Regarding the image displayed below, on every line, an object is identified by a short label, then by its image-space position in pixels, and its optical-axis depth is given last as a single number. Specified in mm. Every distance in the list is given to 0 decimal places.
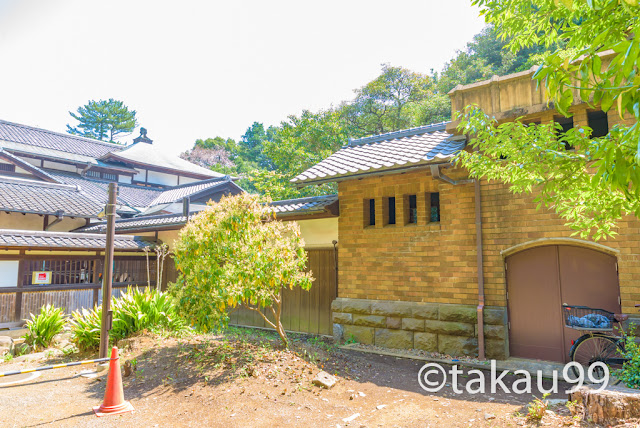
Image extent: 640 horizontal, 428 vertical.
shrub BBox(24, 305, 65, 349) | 8998
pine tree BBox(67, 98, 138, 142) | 47281
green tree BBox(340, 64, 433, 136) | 22953
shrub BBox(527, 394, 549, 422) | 4191
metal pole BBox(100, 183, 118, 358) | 7199
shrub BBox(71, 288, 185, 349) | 8102
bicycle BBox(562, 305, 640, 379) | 5719
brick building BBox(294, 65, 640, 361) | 6996
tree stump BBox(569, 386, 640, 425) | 3729
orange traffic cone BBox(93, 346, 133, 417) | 5117
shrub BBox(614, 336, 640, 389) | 4605
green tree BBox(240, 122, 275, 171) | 47062
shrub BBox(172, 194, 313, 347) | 6527
